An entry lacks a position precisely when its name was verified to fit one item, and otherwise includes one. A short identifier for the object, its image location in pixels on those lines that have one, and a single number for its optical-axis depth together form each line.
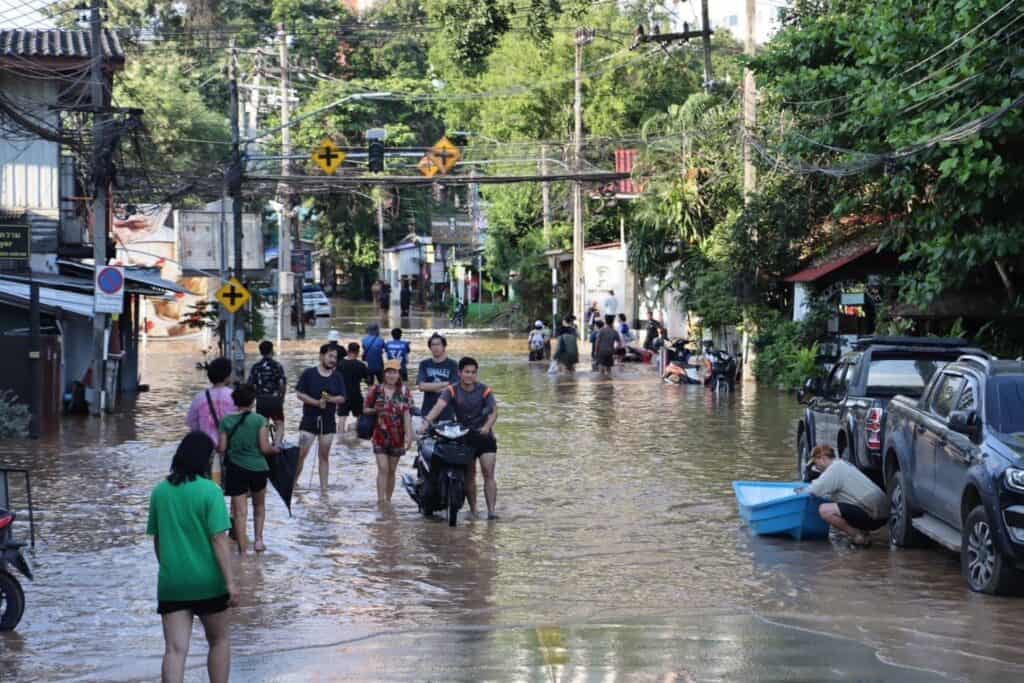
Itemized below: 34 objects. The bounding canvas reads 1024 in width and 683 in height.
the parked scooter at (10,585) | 10.45
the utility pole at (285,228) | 57.53
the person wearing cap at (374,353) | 27.33
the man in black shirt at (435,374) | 17.31
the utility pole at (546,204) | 66.56
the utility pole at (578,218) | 56.81
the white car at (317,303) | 75.88
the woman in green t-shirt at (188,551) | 8.07
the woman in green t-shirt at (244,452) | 13.31
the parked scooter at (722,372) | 34.81
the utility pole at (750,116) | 35.31
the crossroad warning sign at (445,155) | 44.50
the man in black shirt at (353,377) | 22.50
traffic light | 40.31
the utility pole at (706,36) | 42.28
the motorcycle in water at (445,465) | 15.33
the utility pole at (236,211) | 38.59
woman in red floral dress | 16.53
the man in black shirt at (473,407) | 15.45
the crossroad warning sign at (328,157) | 43.19
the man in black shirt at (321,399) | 17.53
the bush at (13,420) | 24.17
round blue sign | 26.97
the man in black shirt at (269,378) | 18.52
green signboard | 29.25
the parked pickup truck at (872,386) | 15.92
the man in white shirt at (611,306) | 57.56
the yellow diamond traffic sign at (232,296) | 37.34
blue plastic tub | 14.60
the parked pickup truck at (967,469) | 11.48
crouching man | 14.19
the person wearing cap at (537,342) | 46.69
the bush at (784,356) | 33.75
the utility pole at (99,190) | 27.03
